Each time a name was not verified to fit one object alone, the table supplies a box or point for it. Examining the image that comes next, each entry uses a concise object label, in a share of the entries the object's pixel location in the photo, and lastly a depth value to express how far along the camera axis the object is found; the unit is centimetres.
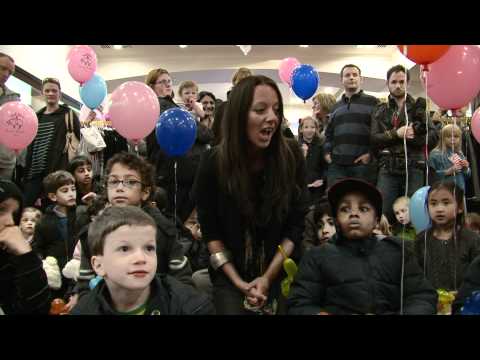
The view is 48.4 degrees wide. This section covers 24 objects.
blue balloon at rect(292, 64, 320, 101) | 525
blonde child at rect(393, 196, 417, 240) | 350
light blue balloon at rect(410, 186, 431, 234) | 329
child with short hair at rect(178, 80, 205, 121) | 422
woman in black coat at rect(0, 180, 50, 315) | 191
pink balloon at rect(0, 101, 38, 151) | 394
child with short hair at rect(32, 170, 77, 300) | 335
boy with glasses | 237
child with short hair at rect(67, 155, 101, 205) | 386
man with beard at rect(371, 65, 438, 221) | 370
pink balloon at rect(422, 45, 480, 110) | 262
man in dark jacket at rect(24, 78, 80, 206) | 432
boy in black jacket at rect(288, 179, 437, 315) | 209
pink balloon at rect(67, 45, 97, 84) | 517
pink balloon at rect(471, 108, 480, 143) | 369
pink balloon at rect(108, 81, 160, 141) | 353
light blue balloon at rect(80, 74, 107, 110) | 546
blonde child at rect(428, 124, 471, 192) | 411
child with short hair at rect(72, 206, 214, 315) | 175
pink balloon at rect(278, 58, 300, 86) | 613
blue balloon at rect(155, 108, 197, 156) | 352
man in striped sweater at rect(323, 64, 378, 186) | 397
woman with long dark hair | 224
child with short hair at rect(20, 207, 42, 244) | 367
